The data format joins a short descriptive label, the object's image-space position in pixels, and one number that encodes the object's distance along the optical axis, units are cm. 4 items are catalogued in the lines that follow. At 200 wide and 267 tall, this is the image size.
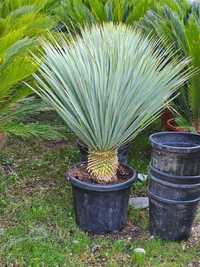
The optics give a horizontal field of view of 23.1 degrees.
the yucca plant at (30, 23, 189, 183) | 317
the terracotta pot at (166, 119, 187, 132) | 439
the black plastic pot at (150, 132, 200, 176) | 309
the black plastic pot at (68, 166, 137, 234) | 324
